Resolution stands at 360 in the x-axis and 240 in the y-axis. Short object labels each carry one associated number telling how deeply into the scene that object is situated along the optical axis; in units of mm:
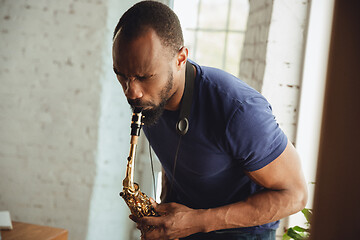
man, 1495
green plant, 1981
